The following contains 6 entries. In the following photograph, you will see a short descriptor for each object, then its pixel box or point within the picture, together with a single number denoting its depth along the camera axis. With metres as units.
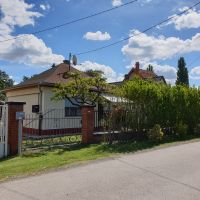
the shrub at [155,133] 10.34
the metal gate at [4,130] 8.13
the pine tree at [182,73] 42.50
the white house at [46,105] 14.21
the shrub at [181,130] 11.80
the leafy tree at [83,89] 13.08
